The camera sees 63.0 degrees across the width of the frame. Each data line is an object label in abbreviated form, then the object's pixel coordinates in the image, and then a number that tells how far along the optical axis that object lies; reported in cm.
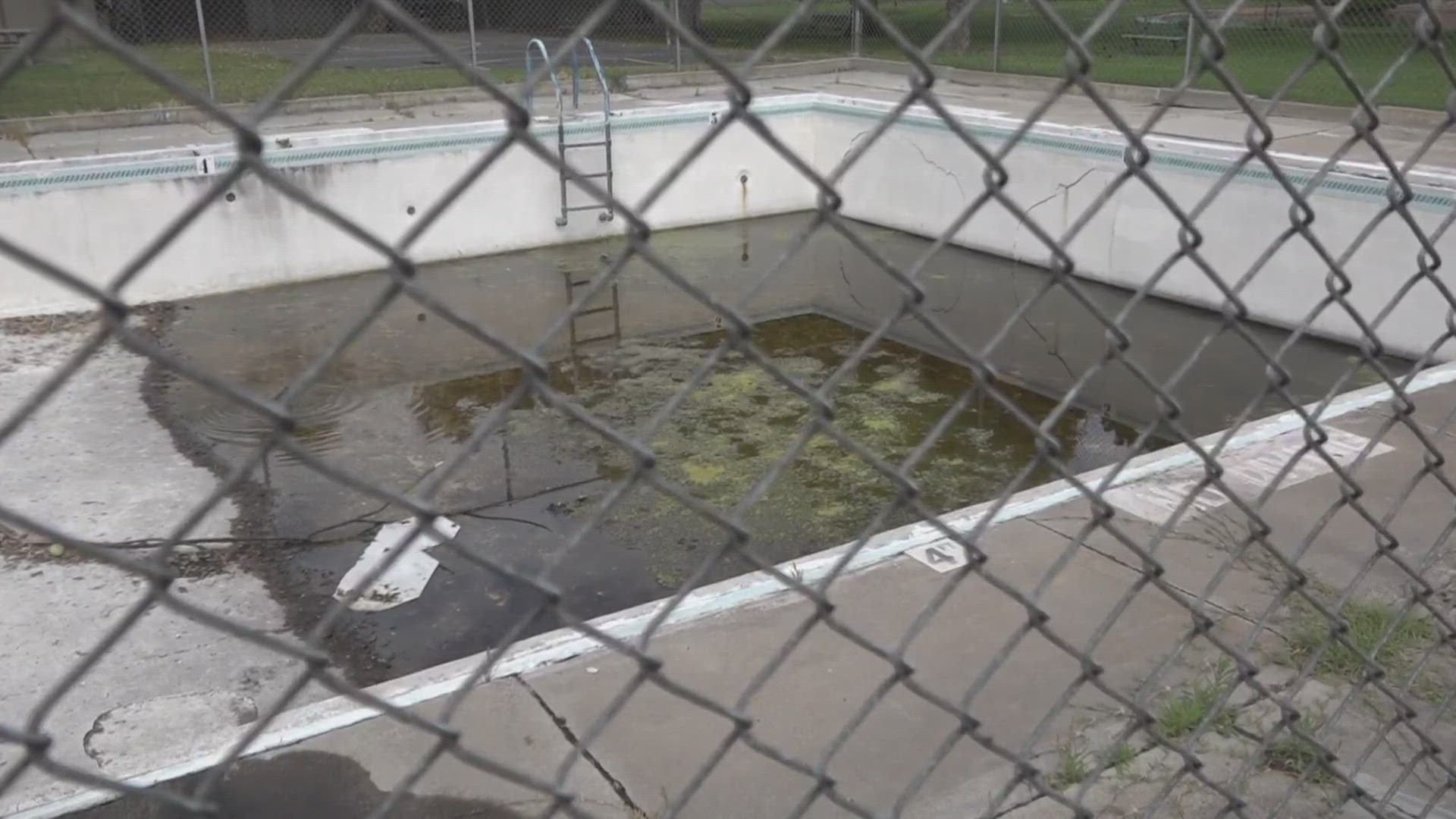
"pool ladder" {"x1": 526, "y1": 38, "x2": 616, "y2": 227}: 773
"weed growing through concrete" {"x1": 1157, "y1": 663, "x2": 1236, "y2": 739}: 227
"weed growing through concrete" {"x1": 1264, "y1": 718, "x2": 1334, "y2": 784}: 211
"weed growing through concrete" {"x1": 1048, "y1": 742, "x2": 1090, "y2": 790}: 217
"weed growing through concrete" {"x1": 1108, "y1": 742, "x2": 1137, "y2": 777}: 215
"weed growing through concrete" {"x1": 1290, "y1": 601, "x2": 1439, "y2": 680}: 247
